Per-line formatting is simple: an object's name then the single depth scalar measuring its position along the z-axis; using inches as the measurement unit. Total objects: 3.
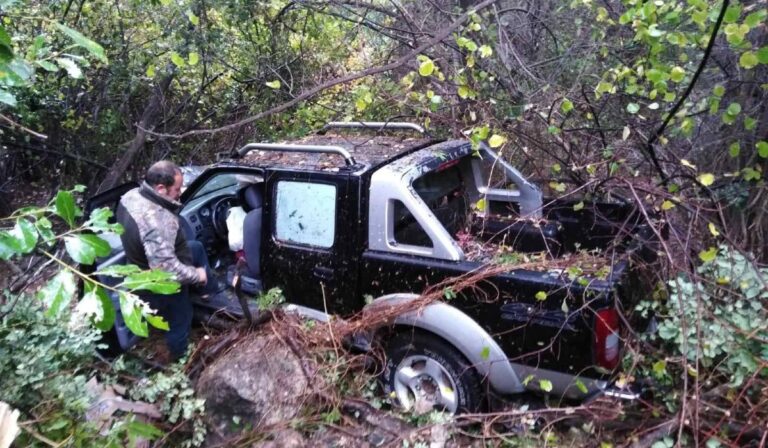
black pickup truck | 124.4
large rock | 141.9
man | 153.8
